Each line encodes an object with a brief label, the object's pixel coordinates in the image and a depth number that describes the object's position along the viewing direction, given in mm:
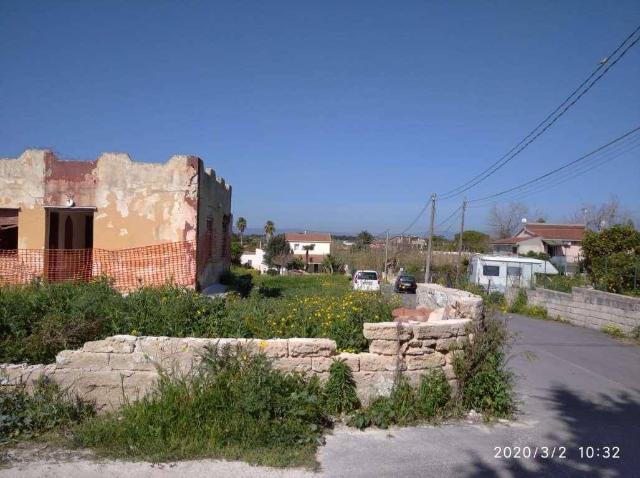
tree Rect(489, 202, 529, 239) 66812
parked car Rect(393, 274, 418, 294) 34938
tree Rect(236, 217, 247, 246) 83500
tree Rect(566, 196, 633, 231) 48531
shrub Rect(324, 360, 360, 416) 5621
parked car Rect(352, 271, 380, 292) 28538
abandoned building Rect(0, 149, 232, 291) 11859
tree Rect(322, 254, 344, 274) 58362
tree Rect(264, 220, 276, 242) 78438
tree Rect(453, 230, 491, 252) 60016
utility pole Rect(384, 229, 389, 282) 47488
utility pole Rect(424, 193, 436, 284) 32375
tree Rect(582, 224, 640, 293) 16625
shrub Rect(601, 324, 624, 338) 14484
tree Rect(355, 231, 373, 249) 72850
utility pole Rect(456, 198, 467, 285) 33506
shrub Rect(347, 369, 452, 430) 5539
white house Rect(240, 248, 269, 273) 60297
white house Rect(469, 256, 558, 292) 28234
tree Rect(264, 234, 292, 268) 58884
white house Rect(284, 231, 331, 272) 76875
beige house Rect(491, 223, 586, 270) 46812
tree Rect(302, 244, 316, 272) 65938
